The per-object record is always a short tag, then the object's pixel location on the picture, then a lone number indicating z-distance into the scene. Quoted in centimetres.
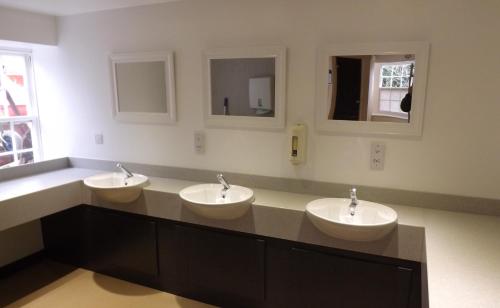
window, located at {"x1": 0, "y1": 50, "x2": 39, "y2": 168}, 297
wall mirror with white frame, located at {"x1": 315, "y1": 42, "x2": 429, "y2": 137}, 193
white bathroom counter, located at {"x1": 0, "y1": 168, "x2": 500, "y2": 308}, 120
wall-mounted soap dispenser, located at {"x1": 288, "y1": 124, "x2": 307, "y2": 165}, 219
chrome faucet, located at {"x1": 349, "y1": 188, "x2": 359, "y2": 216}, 189
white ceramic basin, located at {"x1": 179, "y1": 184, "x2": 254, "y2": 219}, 196
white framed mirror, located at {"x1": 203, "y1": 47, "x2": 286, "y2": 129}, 225
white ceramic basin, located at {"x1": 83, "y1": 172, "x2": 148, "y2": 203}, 231
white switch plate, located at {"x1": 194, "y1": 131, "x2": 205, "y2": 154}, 256
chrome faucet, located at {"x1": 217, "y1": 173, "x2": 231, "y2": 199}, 224
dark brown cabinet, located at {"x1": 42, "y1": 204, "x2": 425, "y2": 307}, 185
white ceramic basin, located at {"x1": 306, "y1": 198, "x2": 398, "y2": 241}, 165
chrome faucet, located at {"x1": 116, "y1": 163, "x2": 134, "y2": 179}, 257
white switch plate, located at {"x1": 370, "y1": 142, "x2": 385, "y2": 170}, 206
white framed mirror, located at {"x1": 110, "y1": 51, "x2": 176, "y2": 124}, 259
